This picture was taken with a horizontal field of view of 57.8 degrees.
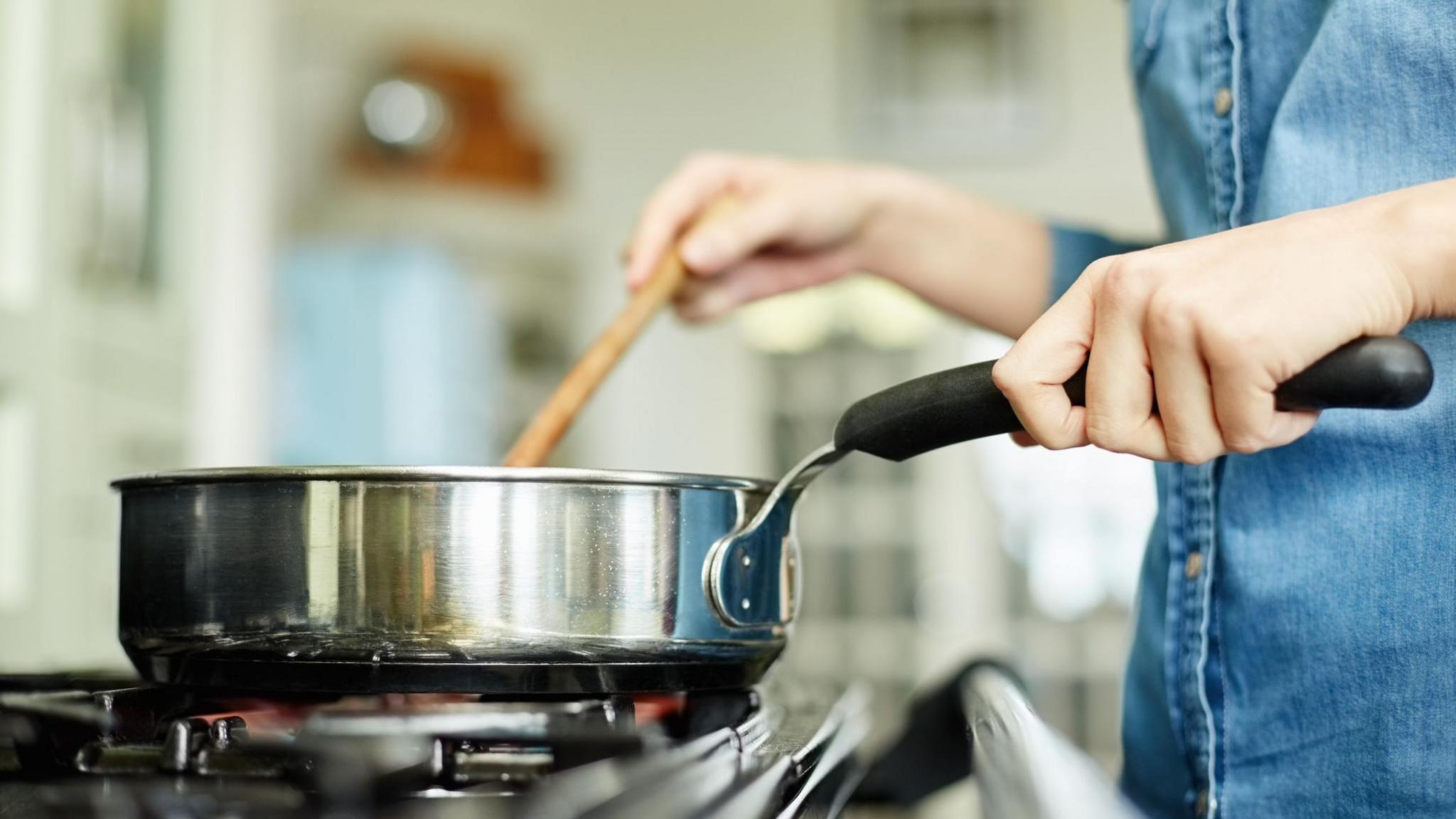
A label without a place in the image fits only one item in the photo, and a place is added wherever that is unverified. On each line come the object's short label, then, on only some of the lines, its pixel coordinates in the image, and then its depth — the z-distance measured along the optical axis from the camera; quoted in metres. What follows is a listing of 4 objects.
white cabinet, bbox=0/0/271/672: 1.34
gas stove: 0.38
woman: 0.40
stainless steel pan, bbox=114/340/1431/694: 0.46
